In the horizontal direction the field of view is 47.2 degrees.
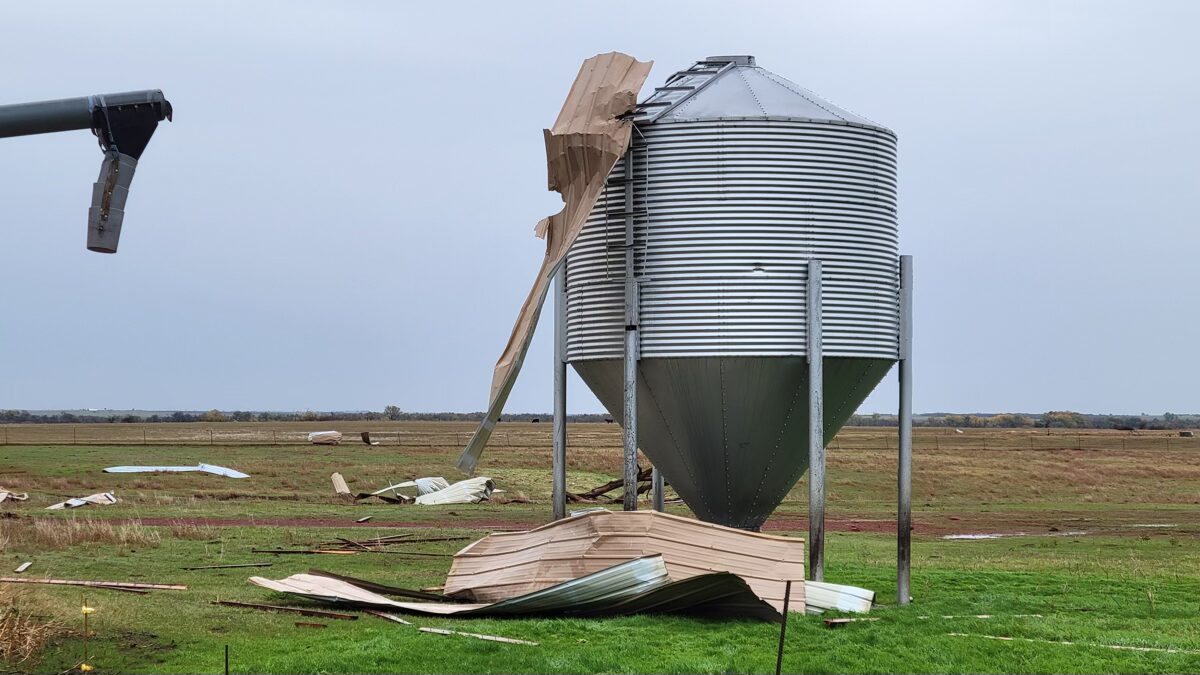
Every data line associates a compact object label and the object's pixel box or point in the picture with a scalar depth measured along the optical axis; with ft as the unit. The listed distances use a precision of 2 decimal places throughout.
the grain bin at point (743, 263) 65.10
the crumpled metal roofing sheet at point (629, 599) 56.39
